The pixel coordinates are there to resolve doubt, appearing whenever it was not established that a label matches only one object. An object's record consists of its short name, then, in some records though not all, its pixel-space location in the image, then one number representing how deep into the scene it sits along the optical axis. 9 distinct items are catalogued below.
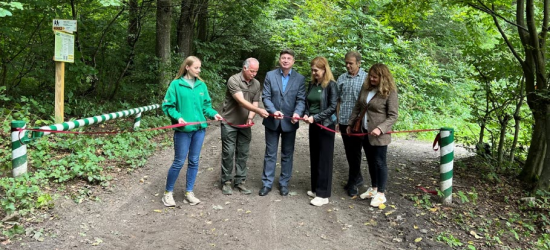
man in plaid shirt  5.36
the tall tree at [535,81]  5.74
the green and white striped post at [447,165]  5.07
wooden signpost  6.07
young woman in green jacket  4.63
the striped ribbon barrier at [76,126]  4.64
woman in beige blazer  4.77
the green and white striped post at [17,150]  4.64
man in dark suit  5.10
